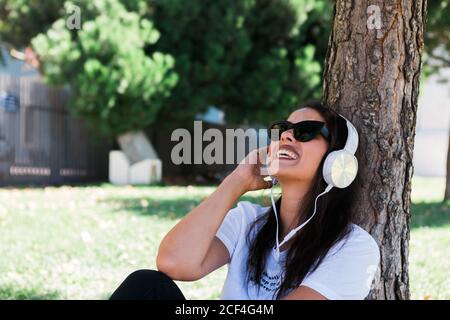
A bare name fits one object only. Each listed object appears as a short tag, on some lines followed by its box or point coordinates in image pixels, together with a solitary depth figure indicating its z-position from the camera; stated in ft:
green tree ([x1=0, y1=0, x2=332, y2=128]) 38.70
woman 7.03
